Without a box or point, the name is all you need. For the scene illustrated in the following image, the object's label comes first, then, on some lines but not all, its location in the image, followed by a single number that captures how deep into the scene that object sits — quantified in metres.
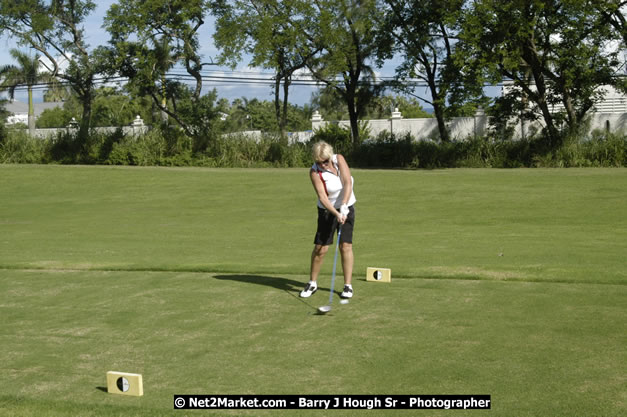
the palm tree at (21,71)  59.94
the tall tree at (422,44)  37.00
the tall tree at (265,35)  41.19
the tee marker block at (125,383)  5.74
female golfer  8.77
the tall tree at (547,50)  32.19
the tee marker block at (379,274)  9.81
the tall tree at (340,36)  41.22
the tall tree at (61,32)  48.72
